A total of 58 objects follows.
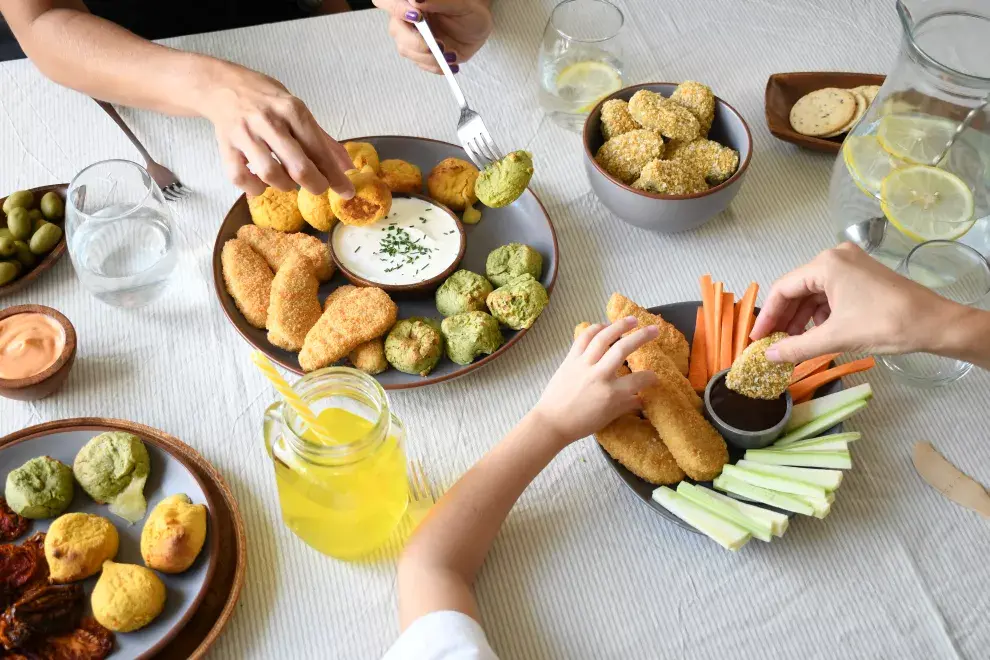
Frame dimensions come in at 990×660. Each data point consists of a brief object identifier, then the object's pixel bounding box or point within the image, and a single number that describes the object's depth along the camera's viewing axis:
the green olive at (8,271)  1.26
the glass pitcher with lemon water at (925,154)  1.27
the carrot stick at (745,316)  1.19
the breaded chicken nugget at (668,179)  1.34
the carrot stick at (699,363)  1.20
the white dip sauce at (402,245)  1.30
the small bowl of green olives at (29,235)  1.27
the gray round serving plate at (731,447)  1.05
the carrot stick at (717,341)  1.20
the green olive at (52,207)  1.33
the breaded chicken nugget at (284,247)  1.32
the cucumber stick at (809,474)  1.02
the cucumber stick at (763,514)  1.00
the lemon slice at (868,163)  1.32
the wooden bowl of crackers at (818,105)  1.52
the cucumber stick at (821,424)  1.08
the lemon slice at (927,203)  1.26
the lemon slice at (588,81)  1.58
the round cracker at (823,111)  1.52
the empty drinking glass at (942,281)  1.24
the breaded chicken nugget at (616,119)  1.40
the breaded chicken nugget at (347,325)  1.18
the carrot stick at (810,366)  1.16
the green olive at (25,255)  1.28
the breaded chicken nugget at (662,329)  1.20
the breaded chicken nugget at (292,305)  1.22
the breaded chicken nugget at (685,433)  1.06
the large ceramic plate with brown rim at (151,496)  0.95
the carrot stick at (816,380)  1.14
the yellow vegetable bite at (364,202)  1.31
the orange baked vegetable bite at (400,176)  1.41
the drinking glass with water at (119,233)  1.21
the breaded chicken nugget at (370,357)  1.20
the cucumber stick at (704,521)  1.00
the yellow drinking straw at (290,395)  0.91
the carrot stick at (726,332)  1.19
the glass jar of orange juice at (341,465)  0.95
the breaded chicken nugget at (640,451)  1.08
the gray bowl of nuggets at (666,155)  1.34
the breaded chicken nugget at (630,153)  1.37
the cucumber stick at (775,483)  1.02
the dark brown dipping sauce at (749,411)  1.11
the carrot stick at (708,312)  1.21
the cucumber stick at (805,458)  1.04
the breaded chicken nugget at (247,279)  1.25
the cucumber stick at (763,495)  1.01
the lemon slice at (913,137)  1.32
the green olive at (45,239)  1.30
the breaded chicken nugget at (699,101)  1.44
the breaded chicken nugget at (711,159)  1.38
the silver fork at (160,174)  1.42
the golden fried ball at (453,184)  1.41
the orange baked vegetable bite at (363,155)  1.38
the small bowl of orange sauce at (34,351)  1.14
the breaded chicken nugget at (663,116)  1.41
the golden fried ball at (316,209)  1.33
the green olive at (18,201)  1.32
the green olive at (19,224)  1.30
